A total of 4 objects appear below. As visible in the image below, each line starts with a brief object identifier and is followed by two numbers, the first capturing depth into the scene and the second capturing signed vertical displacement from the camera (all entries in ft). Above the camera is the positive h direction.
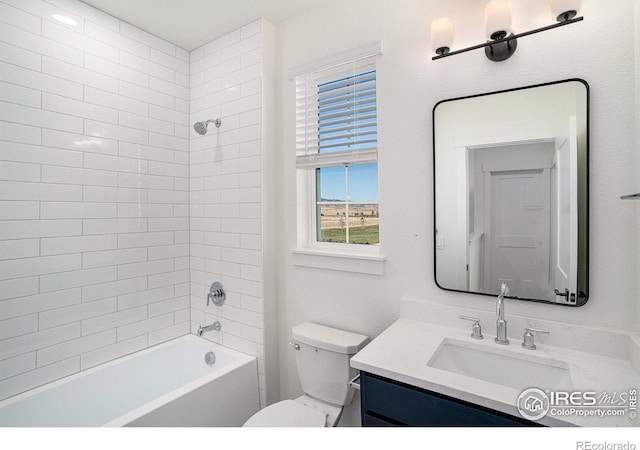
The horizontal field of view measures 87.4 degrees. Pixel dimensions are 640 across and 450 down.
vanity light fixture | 4.15 +2.57
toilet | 5.49 -2.82
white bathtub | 5.57 -3.26
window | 6.24 +1.33
